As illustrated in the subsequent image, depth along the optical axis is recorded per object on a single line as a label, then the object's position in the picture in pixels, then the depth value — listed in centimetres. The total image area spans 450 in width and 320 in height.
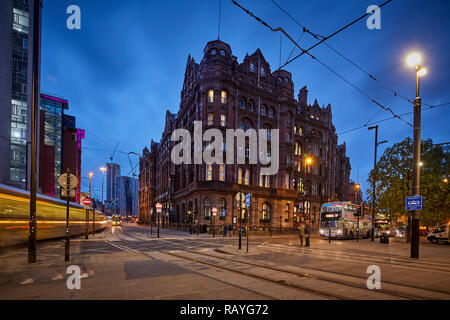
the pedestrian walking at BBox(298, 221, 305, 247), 1807
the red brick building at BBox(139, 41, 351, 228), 3869
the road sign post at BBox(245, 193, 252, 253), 1654
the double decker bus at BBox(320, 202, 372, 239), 2669
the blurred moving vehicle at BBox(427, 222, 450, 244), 2495
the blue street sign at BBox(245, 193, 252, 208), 1654
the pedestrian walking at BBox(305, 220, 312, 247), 1772
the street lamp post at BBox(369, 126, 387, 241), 2322
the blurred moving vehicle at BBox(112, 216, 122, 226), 6034
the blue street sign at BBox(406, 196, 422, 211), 1222
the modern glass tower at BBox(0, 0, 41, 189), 3841
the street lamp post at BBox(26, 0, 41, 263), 930
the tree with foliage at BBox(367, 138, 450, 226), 2125
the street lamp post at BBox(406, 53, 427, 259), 1238
